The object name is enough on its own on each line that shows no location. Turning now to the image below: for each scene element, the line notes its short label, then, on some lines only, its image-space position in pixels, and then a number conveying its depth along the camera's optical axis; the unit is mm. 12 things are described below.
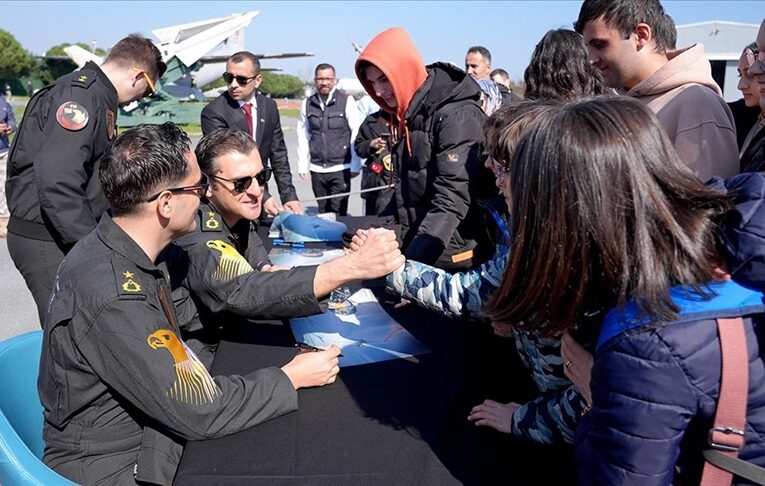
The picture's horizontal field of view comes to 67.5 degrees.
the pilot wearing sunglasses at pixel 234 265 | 1772
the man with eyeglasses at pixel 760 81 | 1724
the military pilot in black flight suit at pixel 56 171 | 2588
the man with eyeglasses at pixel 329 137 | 6285
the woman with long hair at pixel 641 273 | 847
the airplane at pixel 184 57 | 20875
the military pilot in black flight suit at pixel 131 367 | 1371
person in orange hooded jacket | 2486
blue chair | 1299
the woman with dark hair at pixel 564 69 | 2453
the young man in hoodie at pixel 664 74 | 1859
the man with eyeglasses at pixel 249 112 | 4598
